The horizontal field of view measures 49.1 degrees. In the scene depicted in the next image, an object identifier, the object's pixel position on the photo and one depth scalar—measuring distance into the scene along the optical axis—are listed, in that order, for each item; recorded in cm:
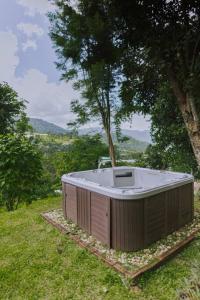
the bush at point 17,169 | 478
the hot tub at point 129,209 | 285
